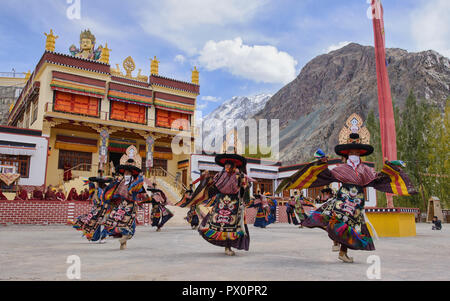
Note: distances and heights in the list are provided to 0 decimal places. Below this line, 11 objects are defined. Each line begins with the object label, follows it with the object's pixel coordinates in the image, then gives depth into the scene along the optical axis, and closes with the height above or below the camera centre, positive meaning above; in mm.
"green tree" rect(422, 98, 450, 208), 26094 +2839
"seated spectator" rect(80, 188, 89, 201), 16156 -28
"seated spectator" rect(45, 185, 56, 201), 15371 -21
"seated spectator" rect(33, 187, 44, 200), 15159 +14
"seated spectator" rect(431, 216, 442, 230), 15498 -1000
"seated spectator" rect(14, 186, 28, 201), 15075 -37
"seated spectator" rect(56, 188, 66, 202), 15820 -40
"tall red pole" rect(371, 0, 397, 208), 11906 +3579
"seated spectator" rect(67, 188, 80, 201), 16062 -53
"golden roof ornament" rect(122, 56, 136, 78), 29500 +10614
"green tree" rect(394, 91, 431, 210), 27141 +4071
